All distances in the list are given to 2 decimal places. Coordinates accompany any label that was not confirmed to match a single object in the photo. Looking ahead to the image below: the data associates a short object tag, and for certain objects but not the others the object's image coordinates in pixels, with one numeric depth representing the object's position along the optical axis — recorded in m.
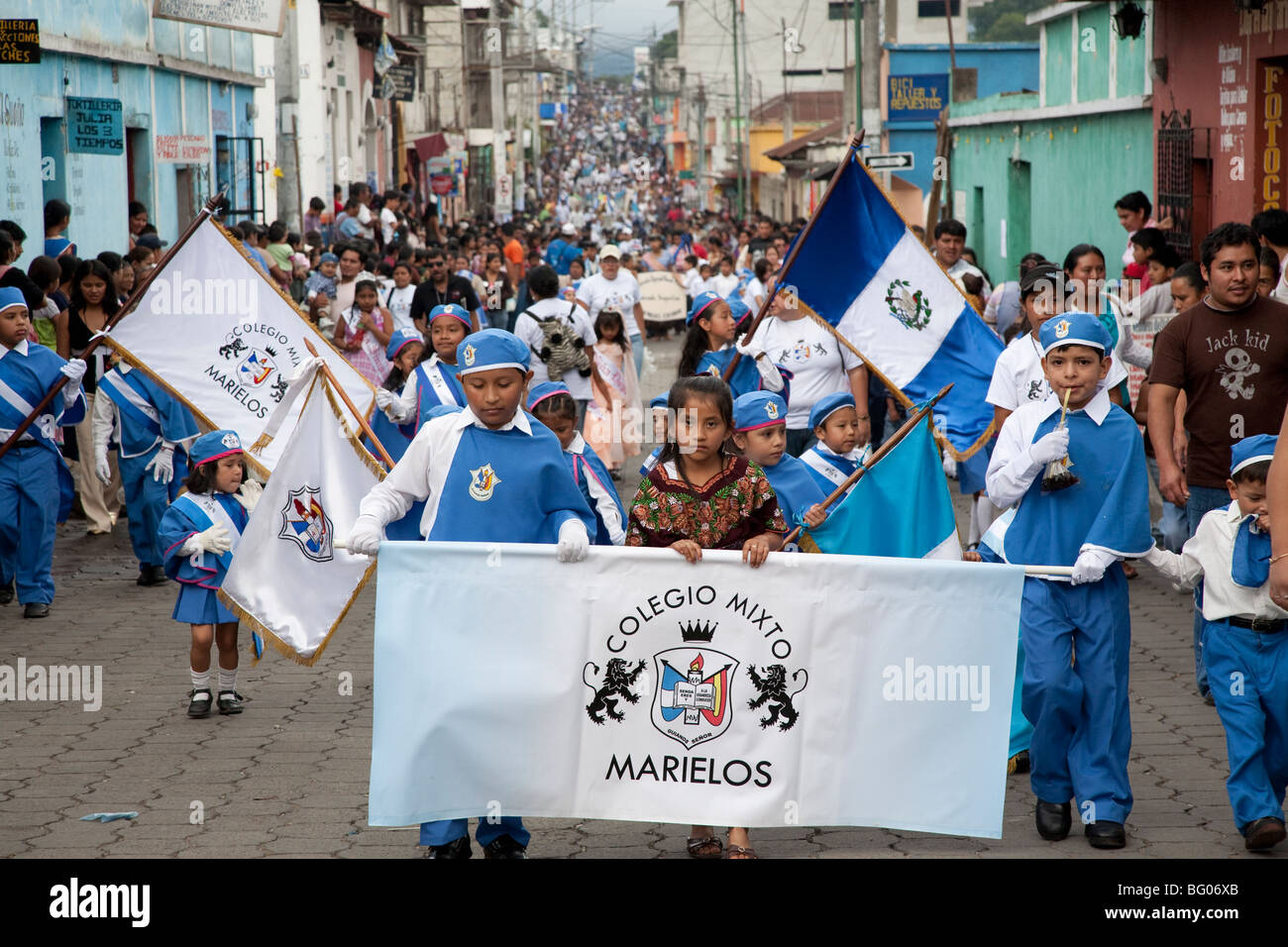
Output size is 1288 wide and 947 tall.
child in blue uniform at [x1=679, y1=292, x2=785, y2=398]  10.46
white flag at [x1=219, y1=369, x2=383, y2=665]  6.84
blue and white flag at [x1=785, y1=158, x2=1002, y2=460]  9.02
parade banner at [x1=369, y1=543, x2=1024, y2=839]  4.95
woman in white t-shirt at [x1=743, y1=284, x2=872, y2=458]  10.73
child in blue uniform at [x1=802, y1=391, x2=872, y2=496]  7.22
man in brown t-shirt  6.99
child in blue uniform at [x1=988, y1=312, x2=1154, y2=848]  5.58
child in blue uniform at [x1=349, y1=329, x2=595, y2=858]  5.40
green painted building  19.66
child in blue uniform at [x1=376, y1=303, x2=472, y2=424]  8.96
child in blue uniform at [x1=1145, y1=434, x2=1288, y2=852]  5.45
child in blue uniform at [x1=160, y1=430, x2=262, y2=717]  7.51
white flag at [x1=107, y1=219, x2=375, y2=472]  9.66
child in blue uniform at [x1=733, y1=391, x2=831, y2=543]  6.57
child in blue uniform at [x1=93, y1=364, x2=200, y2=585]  10.44
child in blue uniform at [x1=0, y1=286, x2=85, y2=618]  9.68
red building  14.20
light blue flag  6.52
